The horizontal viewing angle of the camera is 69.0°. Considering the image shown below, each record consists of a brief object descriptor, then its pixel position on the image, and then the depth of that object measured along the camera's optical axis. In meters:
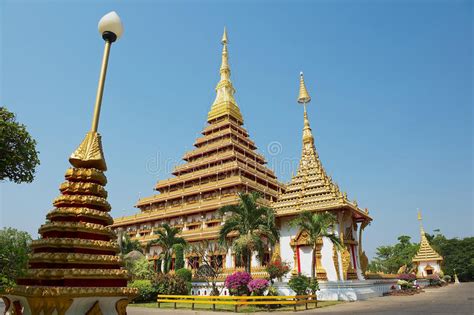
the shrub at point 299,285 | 22.84
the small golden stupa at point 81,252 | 6.86
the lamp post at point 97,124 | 8.05
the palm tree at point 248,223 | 25.02
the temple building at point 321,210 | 27.38
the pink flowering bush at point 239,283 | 22.19
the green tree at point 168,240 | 32.19
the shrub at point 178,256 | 32.22
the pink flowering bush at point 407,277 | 38.96
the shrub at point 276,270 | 25.94
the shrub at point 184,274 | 28.33
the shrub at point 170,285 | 25.91
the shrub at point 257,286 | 21.69
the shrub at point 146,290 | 25.15
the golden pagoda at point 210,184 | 38.06
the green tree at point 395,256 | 76.19
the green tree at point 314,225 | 24.19
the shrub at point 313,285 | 23.16
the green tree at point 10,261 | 12.21
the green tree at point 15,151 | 12.73
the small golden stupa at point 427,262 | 56.69
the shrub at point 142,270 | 28.54
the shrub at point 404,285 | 34.69
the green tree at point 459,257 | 61.62
